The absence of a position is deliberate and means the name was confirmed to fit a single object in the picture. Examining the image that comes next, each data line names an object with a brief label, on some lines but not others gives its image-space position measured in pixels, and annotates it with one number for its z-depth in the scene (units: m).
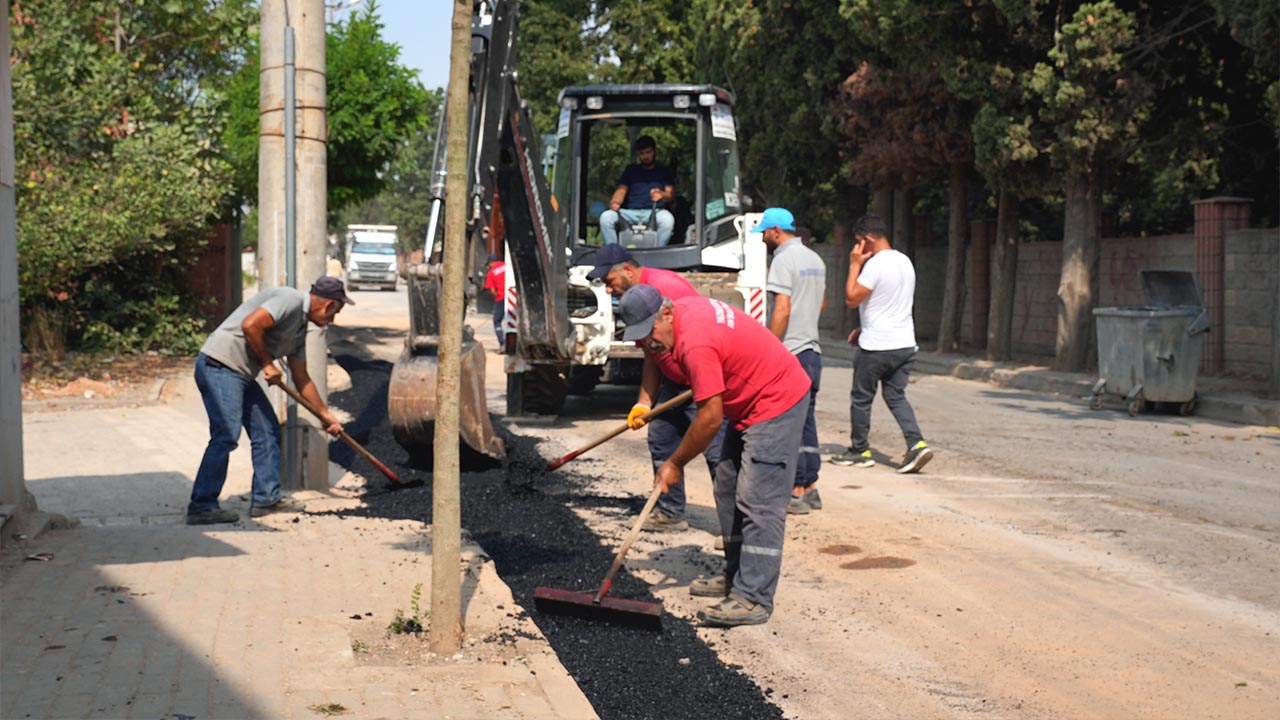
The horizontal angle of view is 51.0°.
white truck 57.22
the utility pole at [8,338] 7.18
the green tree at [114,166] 15.85
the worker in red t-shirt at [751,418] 5.75
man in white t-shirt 9.84
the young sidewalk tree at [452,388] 5.16
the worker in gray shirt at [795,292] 8.63
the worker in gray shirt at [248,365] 7.78
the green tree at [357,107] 22.38
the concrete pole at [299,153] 8.68
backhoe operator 13.00
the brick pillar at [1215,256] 16.69
